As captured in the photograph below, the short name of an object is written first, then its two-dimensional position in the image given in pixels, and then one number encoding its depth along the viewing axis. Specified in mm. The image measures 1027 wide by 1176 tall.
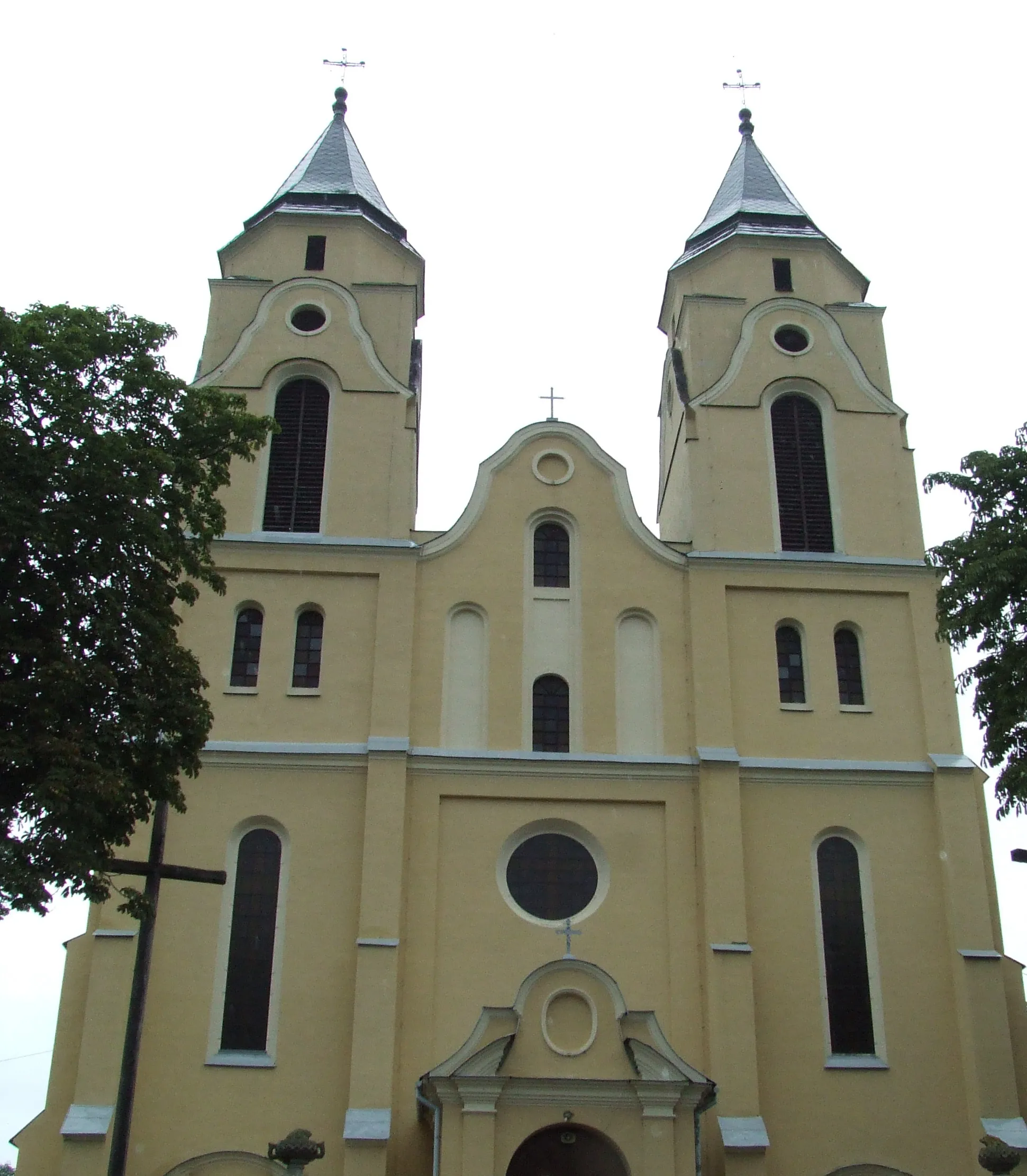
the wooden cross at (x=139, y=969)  13672
